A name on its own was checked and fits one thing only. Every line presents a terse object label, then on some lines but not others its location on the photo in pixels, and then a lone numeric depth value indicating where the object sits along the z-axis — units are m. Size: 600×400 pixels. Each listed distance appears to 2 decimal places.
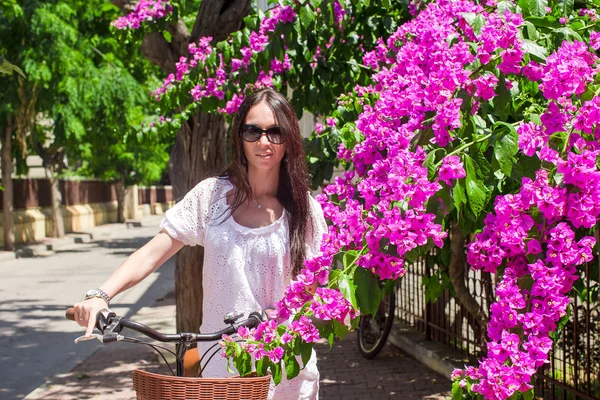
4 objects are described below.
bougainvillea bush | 2.53
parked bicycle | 8.47
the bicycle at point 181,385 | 2.25
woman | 3.16
